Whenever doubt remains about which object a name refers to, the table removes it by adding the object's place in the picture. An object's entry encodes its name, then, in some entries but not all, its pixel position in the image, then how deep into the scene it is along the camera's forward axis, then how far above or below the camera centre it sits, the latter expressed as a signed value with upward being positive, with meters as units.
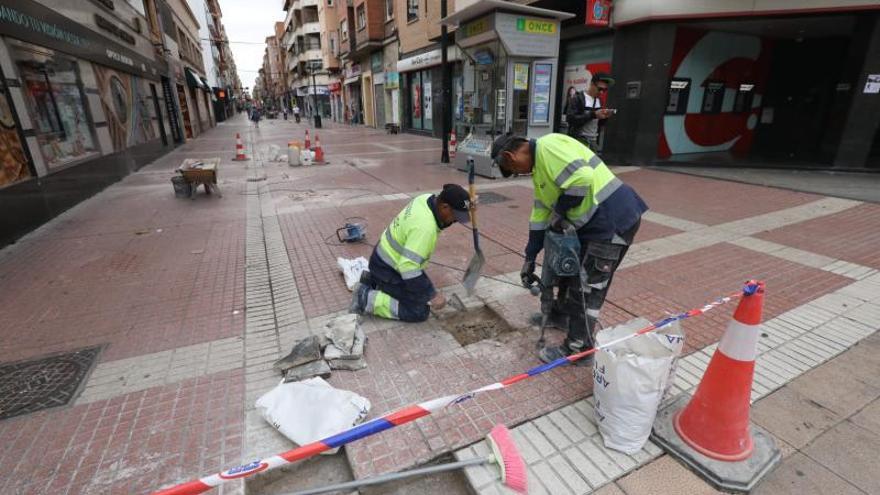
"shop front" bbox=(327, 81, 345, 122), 40.03 +0.40
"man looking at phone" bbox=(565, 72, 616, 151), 7.48 -0.19
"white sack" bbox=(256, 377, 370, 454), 2.39 -1.71
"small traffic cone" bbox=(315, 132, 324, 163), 13.05 -1.46
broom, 2.04 -1.73
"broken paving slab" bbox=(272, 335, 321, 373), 2.99 -1.72
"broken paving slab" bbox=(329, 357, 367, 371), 3.01 -1.77
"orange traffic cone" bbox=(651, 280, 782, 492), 2.07 -1.59
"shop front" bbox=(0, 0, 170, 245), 6.40 -0.15
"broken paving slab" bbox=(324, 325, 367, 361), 3.07 -1.72
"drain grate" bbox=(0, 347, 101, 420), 2.76 -1.84
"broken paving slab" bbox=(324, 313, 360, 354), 3.13 -1.64
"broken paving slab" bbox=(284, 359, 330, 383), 2.88 -1.75
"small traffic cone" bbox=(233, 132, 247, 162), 14.28 -1.55
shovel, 3.59 -1.41
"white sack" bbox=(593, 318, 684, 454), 2.08 -1.35
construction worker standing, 2.54 -0.58
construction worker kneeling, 3.27 -1.21
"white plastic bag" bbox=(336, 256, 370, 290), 4.31 -1.66
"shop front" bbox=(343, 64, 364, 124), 32.16 +0.74
